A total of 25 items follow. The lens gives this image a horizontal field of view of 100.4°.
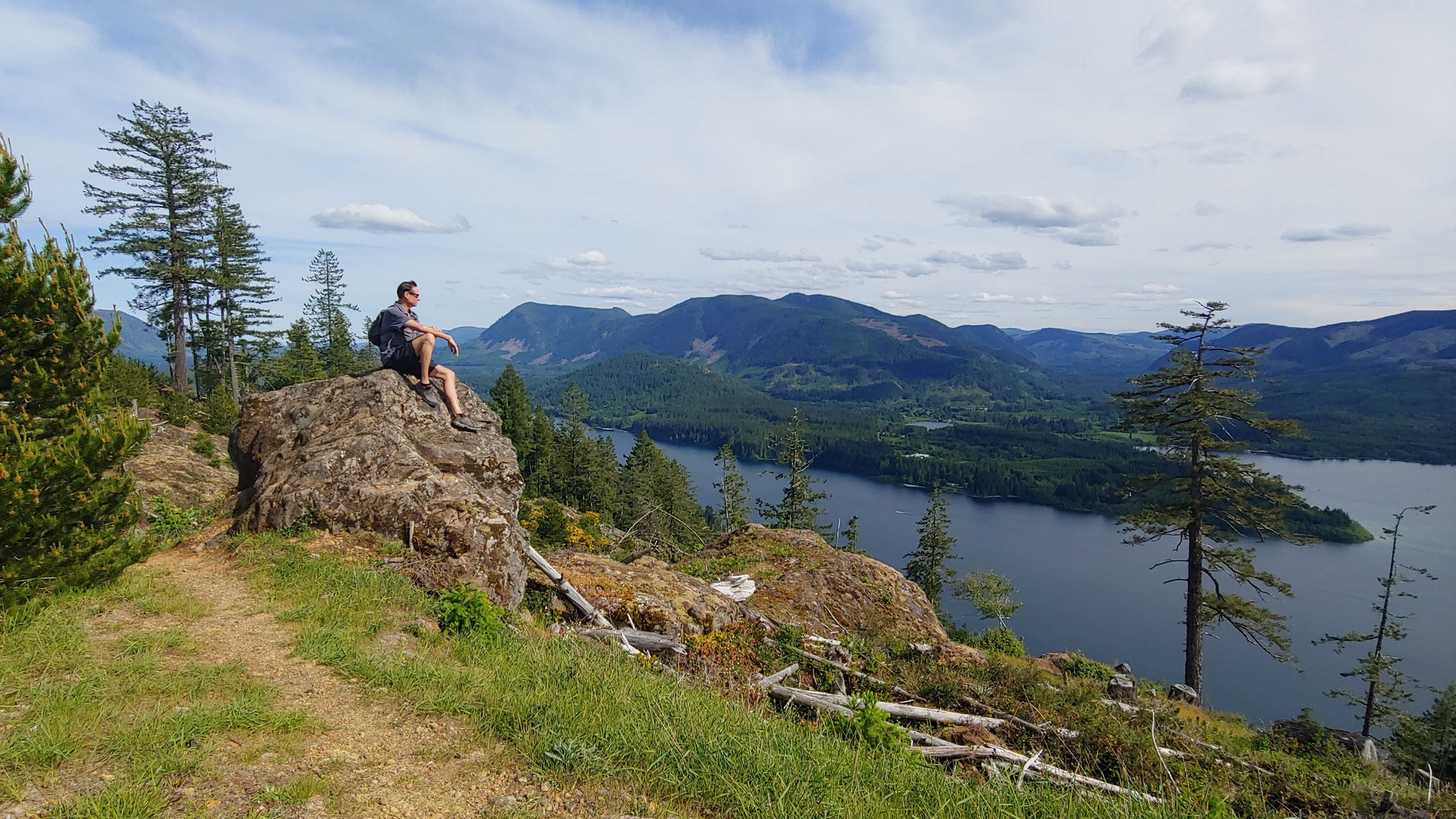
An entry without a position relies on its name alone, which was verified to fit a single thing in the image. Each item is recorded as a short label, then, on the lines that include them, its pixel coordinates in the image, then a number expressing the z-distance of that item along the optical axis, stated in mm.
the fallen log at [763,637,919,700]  7668
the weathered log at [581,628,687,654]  7828
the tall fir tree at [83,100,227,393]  28953
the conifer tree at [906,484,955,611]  44125
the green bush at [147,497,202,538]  9438
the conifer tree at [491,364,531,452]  59500
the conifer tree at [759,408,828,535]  44969
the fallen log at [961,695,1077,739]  6711
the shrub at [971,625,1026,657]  19875
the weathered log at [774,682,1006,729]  6676
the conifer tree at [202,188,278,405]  34281
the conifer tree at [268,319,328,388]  37656
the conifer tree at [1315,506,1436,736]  24031
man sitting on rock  10711
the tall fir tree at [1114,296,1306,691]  19453
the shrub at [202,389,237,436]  24266
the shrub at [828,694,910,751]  5445
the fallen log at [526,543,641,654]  8164
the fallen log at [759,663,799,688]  6975
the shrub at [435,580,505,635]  6742
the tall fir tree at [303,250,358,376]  47716
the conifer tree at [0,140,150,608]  5449
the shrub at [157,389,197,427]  23797
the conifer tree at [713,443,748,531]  47719
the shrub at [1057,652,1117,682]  15602
